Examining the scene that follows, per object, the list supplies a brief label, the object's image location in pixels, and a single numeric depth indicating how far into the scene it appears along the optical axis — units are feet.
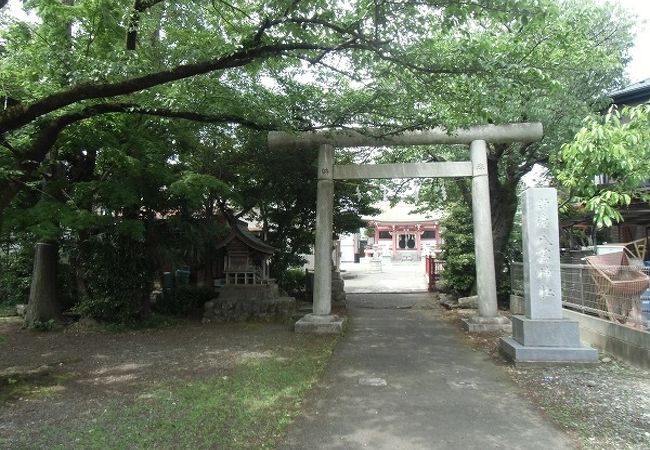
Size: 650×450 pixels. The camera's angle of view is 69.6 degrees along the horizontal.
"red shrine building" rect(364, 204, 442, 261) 140.87
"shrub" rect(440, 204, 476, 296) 50.37
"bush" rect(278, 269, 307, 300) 53.72
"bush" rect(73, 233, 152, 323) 37.35
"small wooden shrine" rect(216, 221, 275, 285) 41.70
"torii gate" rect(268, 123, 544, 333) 34.47
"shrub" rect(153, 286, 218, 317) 44.42
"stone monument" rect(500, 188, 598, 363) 24.29
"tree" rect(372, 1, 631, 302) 22.82
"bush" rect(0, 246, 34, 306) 48.25
